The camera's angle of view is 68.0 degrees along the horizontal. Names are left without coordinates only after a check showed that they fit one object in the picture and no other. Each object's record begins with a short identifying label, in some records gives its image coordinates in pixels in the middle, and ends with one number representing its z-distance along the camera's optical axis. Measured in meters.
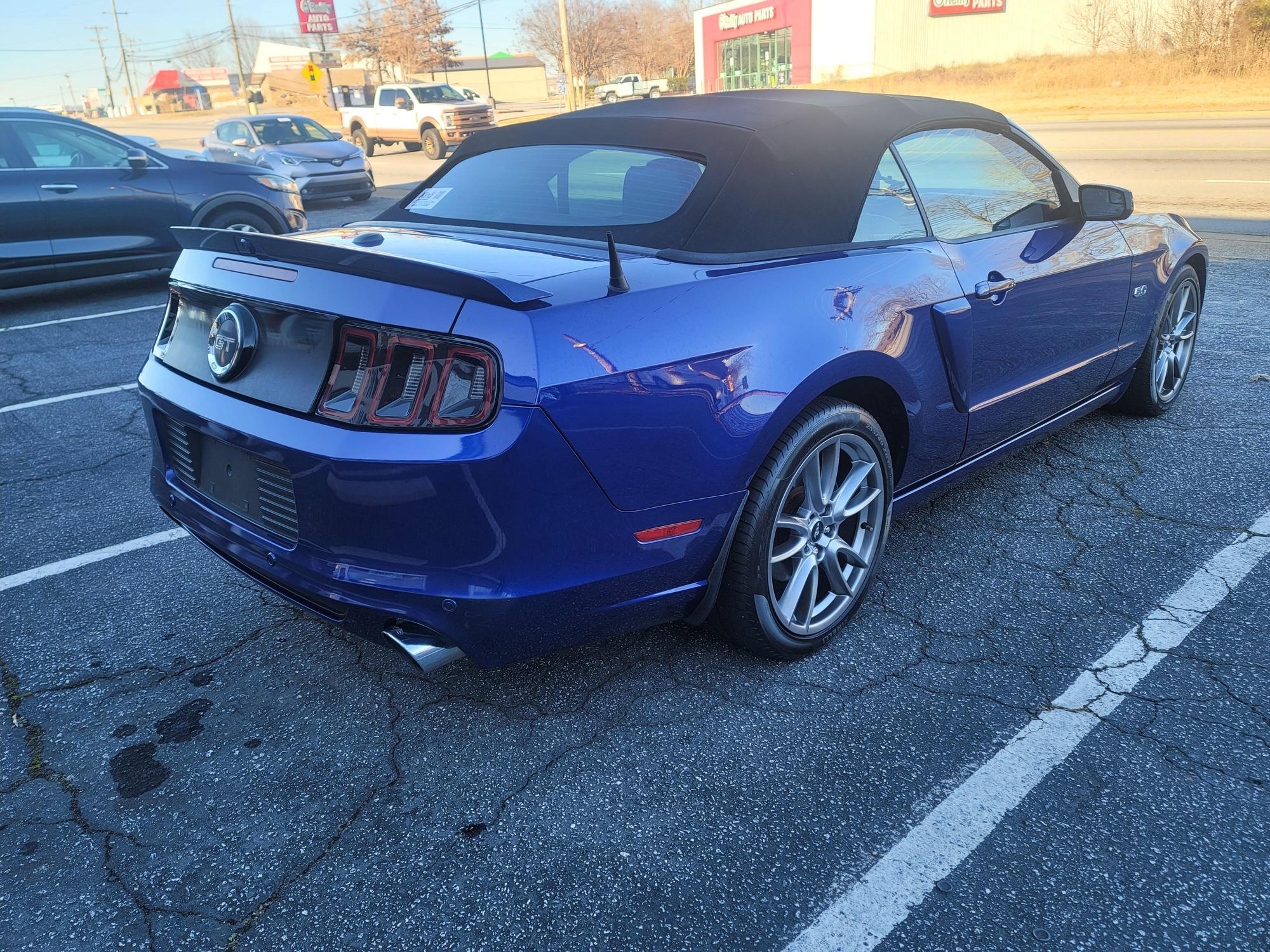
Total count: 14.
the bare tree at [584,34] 69.50
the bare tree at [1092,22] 41.59
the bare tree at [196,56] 146.50
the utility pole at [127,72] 114.12
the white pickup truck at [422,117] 23.92
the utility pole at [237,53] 71.12
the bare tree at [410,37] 69.88
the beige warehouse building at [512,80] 85.19
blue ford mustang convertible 2.07
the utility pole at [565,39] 37.16
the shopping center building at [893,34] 44.69
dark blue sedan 7.89
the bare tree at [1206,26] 32.50
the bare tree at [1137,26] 39.34
